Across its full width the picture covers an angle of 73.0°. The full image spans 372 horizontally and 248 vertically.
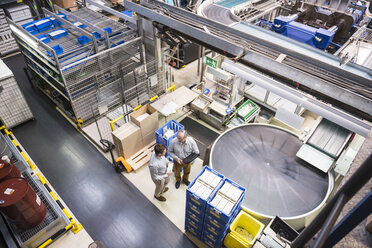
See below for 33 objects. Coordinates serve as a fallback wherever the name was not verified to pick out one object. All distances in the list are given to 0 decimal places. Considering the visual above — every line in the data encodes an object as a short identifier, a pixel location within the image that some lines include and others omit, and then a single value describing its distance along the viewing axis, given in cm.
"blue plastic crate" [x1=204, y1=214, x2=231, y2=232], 418
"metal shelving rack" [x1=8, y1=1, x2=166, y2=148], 646
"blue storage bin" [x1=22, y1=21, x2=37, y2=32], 704
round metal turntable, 491
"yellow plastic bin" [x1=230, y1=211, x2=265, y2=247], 443
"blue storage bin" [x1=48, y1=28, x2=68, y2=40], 695
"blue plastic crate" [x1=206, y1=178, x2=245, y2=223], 397
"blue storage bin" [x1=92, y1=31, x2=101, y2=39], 710
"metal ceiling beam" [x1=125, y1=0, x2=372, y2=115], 377
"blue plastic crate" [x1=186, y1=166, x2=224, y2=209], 412
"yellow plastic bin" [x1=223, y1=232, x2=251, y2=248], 439
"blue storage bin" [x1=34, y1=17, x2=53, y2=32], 721
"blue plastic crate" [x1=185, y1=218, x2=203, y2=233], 470
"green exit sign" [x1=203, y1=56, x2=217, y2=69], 647
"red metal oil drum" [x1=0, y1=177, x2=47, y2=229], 417
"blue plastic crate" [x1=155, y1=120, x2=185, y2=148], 597
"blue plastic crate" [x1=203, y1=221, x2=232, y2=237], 428
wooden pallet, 627
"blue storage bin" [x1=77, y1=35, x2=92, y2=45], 686
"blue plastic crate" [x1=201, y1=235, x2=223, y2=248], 464
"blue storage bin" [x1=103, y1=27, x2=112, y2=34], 703
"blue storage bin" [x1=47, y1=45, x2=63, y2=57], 636
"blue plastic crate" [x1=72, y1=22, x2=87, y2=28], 765
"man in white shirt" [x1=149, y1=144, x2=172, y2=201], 473
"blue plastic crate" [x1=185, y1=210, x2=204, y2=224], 450
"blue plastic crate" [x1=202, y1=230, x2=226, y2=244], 446
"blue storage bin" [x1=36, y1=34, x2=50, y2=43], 675
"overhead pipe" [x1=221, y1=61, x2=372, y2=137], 380
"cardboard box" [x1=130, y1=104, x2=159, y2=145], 620
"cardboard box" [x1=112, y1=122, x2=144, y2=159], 597
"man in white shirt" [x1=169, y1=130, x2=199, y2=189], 536
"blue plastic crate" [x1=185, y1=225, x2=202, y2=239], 485
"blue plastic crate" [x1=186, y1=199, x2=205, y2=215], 430
